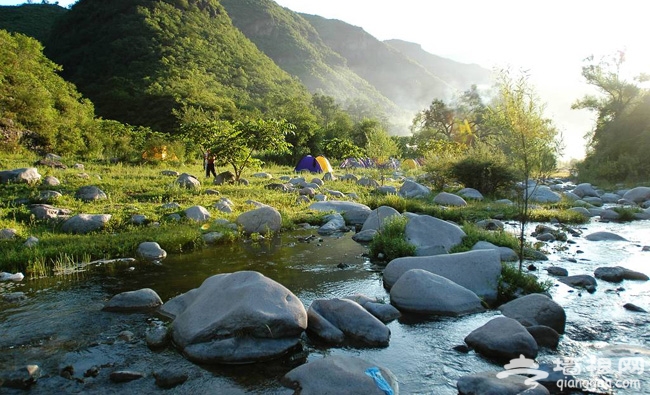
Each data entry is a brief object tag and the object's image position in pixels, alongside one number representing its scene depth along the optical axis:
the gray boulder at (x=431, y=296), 7.62
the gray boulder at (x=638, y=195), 22.09
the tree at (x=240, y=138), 21.41
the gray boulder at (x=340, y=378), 4.84
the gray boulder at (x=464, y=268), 8.42
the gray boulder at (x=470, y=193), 22.14
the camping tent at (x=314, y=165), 34.94
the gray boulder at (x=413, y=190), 22.08
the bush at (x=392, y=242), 11.06
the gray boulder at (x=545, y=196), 21.42
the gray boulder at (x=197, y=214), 13.96
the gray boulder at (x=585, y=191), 25.58
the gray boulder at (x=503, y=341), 5.89
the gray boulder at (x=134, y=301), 7.62
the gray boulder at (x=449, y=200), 19.84
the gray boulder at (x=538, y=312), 6.77
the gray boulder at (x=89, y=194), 15.13
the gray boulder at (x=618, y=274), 9.38
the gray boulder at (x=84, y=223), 12.09
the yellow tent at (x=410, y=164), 48.59
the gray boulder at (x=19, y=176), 15.96
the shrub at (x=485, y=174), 23.75
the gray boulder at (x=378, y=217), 14.37
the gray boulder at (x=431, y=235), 11.05
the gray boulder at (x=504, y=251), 10.81
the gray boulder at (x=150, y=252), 11.05
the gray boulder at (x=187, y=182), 18.81
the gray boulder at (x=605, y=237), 13.38
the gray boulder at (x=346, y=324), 6.48
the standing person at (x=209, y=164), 23.06
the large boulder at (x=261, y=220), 13.83
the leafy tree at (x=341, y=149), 41.72
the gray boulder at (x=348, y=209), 16.61
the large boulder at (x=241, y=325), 5.82
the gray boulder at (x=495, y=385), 4.85
